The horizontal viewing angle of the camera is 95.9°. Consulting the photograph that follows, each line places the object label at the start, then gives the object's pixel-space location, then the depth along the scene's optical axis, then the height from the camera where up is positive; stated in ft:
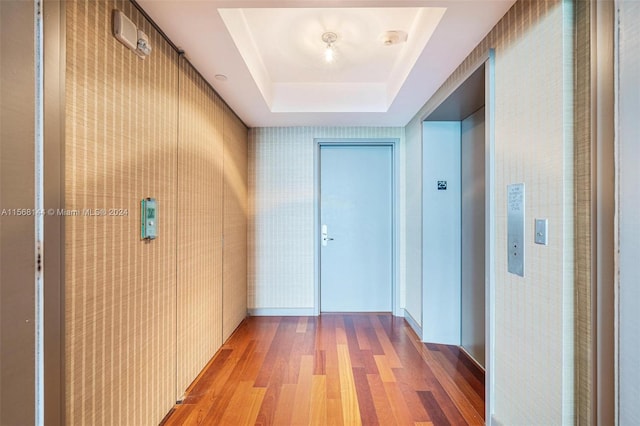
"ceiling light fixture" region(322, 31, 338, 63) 6.83 +4.15
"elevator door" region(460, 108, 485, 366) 8.00 -0.75
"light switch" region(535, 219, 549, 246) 4.16 -0.32
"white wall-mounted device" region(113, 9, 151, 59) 4.32 +2.80
